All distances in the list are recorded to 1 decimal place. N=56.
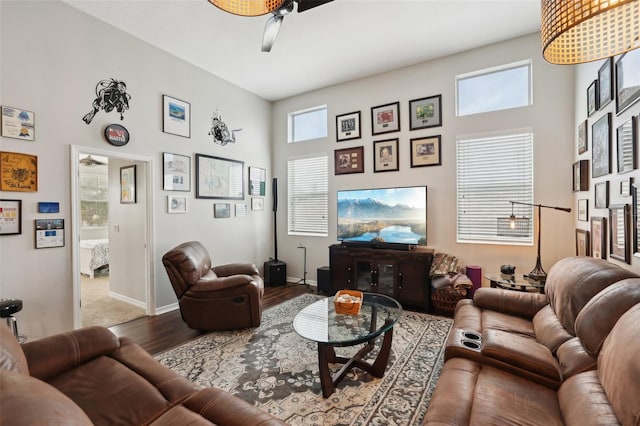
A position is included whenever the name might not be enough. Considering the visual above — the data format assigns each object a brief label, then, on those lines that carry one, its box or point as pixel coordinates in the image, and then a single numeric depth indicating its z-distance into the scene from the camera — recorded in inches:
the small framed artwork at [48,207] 114.9
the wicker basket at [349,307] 100.0
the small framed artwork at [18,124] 107.0
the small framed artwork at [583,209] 116.5
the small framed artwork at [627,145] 76.6
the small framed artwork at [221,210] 183.9
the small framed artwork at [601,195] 95.7
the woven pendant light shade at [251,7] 60.7
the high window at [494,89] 149.6
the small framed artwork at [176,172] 157.9
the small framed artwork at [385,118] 179.6
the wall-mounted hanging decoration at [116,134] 134.5
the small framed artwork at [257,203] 211.0
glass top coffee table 81.7
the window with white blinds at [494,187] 147.5
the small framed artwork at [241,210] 198.7
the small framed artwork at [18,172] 106.4
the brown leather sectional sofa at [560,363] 45.9
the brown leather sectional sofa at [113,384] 46.8
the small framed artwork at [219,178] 175.3
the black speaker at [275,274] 204.7
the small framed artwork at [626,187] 78.5
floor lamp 119.6
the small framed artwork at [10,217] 106.2
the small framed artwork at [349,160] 192.5
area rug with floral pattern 75.9
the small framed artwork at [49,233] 114.5
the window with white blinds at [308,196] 208.8
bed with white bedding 237.8
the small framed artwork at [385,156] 180.5
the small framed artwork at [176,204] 159.0
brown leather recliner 123.9
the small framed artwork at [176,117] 157.9
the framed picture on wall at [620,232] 79.8
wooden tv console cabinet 151.9
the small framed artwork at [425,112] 167.0
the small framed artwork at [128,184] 164.4
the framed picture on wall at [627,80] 75.5
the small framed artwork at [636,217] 74.4
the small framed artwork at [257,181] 209.9
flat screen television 166.1
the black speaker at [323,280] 186.5
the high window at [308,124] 211.6
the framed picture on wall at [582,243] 114.5
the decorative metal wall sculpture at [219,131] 183.8
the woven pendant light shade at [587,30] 38.9
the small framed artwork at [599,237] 97.1
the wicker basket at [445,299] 140.6
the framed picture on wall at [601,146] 94.0
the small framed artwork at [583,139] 117.2
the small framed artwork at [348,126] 193.2
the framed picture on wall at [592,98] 104.8
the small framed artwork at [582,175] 116.0
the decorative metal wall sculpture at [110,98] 131.5
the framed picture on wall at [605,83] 91.9
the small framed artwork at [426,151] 167.3
